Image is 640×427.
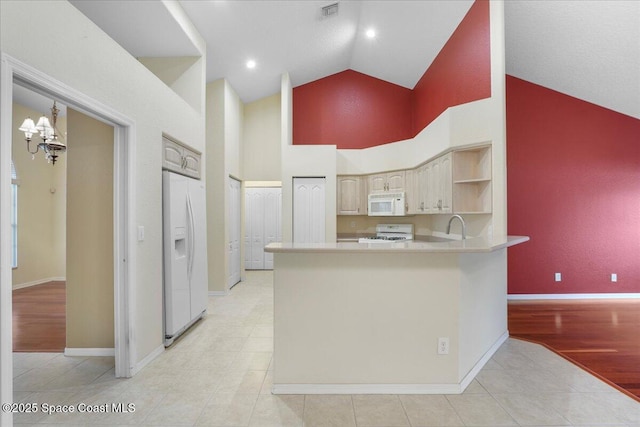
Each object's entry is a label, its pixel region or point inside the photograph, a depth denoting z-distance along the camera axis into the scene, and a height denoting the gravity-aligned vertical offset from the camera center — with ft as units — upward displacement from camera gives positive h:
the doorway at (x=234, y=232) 18.56 -1.12
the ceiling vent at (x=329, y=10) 13.98 +9.42
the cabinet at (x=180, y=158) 10.35 +2.10
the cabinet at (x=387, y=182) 17.54 +1.88
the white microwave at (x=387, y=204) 17.15 +0.52
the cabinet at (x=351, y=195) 19.31 +1.18
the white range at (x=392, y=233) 18.29 -1.22
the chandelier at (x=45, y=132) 11.82 +3.26
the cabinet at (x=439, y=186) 12.24 +1.19
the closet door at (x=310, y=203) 18.62 +0.65
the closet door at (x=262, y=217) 23.88 -0.22
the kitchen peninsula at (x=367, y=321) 7.24 -2.54
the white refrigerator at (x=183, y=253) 10.09 -1.38
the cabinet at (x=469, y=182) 11.68 +1.19
